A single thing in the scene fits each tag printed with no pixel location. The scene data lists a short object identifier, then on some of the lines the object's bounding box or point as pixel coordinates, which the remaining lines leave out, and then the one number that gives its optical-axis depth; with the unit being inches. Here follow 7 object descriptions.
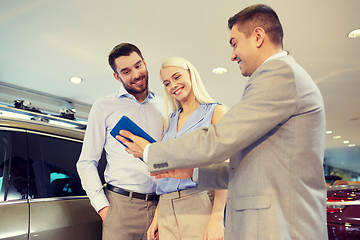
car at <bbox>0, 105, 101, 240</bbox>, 72.4
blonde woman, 60.1
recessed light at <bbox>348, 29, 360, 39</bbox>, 178.1
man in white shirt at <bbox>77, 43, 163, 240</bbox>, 74.9
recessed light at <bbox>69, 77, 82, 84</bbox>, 235.4
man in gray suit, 41.4
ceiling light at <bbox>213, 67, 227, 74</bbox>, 223.5
